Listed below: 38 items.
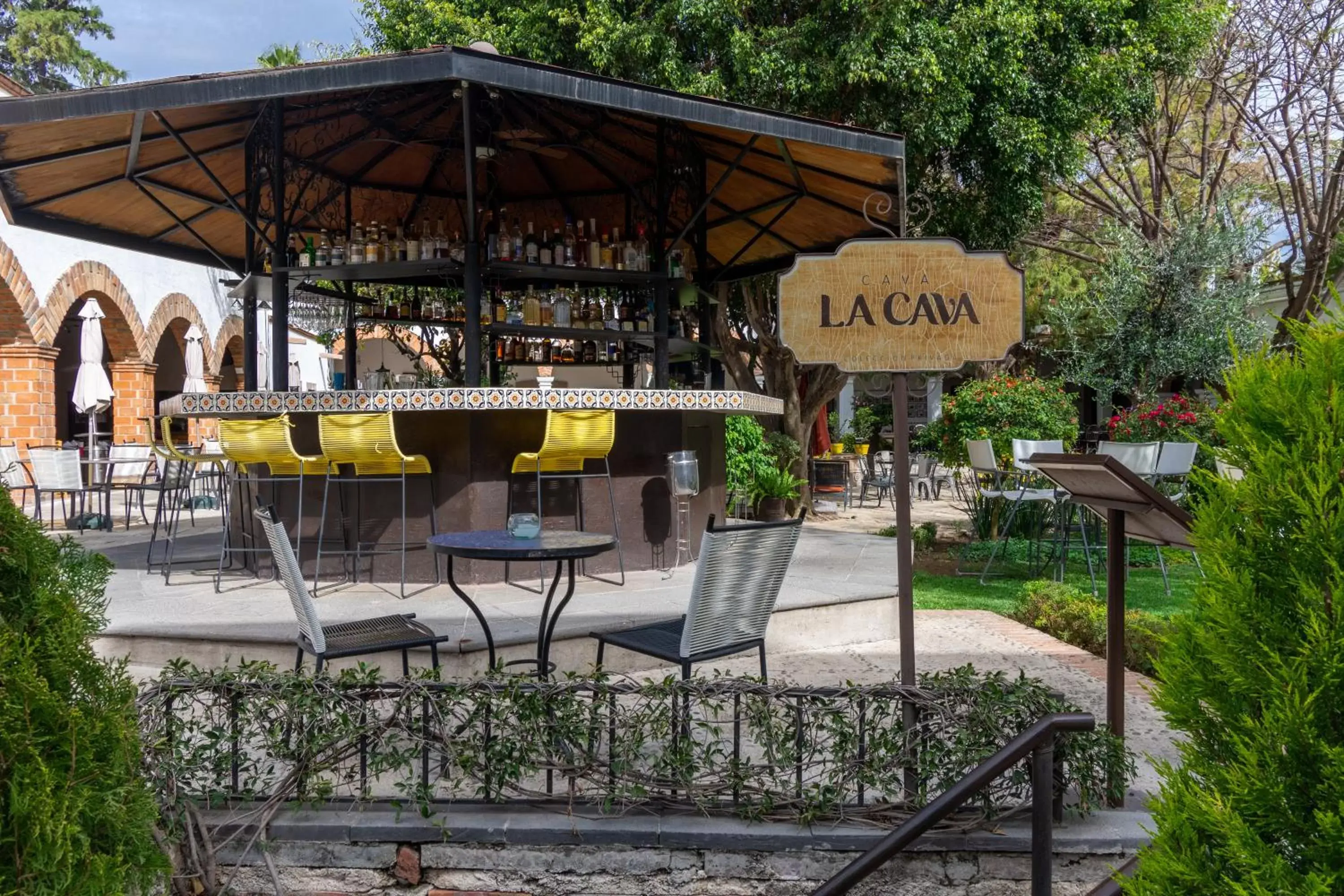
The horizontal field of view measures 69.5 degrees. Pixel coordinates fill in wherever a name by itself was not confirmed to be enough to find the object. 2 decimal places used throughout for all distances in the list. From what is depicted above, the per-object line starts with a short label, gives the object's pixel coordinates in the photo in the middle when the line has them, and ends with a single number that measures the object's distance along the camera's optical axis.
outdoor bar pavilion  5.59
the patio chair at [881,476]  14.51
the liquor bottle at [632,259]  8.00
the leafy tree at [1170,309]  13.05
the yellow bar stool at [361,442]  5.47
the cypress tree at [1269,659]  1.31
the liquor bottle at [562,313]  8.36
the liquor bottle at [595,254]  8.20
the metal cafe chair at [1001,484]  7.62
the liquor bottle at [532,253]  8.12
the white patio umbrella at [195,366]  14.02
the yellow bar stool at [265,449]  5.56
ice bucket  6.16
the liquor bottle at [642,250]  8.00
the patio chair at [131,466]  9.48
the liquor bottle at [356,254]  7.80
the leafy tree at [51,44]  24.95
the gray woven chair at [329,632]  3.18
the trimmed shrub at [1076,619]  5.20
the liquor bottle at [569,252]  8.36
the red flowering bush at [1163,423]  9.74
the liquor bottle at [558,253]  8.25
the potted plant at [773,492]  11.28
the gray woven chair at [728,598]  3.16
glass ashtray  3.63
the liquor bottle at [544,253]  8.33
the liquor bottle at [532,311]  8.33
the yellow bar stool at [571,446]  5.69
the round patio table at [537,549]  3.31
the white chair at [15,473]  10.12
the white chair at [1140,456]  7.62
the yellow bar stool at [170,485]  6.45
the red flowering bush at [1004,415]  9.66
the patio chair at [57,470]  9.71
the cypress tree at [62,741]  1.51
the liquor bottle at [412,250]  7.85
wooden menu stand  2.34
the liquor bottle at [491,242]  7.06
